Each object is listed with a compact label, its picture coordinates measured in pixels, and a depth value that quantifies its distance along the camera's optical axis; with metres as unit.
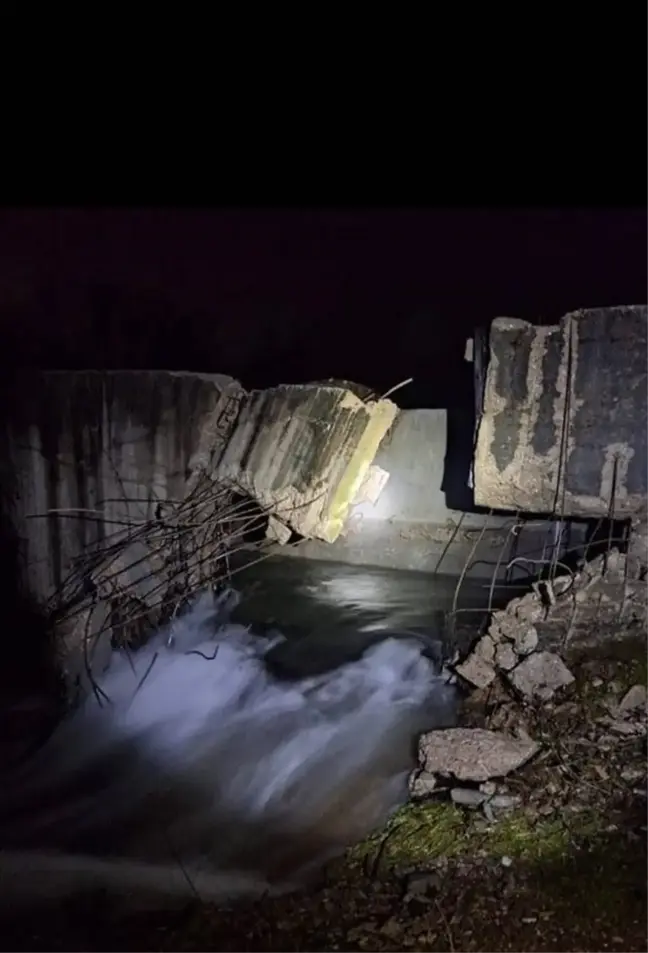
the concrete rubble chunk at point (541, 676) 5.77
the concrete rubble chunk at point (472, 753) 5.09
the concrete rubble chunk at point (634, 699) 5.58
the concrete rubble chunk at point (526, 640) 6.10
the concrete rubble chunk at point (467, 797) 4.87
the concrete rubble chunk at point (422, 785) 5.11
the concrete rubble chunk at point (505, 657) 6.04
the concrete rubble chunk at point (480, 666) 6.06
